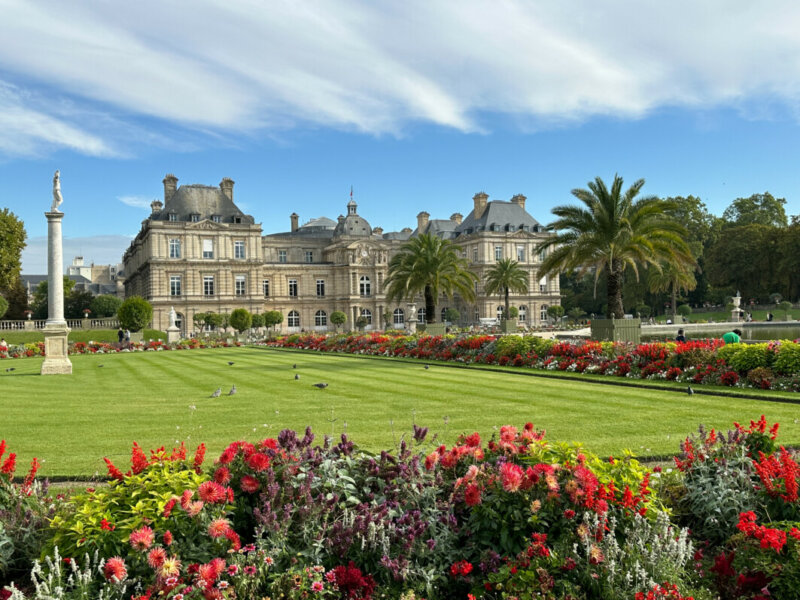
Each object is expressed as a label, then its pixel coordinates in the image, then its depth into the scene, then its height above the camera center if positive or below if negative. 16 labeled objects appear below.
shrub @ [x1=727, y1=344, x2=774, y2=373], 14.48 -1.21
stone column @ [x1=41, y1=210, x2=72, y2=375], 22.12 +0.27
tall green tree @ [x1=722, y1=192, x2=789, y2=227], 78.12 +12.47
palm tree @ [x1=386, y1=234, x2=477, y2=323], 35.28 +2.39
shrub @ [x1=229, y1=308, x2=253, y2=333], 55.41 -0.28
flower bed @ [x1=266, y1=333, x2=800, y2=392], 14.20 -1.42
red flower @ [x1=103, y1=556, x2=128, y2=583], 3.80 -1.56
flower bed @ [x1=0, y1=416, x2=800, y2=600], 4.09 -1.59
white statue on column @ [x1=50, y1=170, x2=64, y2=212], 22.19 +4.51
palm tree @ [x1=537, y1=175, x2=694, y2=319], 24.12 +3.15
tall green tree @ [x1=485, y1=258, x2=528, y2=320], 60.41 +3.50
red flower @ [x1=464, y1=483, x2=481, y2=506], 4.69 -1.40
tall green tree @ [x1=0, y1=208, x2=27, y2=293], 52.78 +6.54
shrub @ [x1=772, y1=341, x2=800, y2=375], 13.91 -1.22
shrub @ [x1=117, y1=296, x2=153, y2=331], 47.19 +0.38
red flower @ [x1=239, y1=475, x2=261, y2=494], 4.80 -1.32
